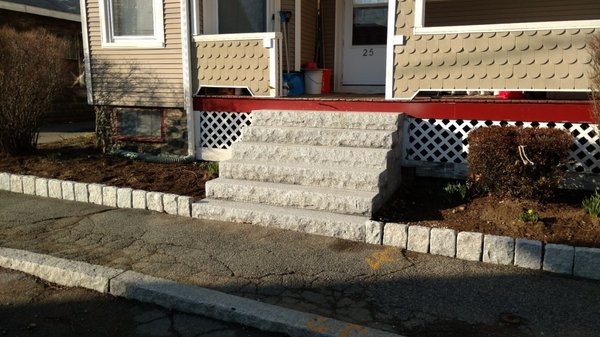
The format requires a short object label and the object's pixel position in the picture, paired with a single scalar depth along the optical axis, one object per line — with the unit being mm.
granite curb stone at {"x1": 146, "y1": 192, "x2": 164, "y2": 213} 5645
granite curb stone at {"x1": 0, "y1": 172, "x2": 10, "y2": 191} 6707
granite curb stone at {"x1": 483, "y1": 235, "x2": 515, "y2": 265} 4062
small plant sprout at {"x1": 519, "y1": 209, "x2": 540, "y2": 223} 4545
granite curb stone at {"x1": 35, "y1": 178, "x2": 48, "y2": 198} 6384
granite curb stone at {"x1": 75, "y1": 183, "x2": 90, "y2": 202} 6117
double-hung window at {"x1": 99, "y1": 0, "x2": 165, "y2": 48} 8234
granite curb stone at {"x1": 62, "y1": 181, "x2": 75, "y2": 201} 6203
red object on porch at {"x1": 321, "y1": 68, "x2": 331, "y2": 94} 8945
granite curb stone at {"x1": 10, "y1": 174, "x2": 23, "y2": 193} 6605
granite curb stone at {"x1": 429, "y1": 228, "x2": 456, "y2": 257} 4242
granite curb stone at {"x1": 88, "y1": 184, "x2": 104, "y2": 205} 6004
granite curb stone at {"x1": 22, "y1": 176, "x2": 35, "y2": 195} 6496
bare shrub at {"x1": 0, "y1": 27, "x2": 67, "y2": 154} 7625
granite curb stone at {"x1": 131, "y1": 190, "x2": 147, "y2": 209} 5750
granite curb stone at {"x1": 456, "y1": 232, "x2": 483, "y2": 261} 4156
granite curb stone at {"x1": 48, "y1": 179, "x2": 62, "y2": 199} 6285
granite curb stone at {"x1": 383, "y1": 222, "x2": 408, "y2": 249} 4445
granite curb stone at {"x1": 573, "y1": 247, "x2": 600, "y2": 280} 3818
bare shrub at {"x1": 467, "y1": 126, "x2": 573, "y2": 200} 4723
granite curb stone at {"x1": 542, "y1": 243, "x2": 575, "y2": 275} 3889
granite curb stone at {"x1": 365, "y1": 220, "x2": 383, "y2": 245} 4555
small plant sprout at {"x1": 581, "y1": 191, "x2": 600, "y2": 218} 4555
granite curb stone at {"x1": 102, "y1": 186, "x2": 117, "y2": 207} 5900
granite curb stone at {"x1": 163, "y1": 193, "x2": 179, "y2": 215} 5547
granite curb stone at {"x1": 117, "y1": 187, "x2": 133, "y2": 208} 5824
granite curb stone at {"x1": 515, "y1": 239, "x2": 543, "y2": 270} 3986
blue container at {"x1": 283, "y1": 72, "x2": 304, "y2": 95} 8289
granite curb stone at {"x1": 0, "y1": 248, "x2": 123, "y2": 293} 3902
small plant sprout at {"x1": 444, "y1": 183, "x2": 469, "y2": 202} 5329
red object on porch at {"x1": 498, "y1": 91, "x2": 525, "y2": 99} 7095
